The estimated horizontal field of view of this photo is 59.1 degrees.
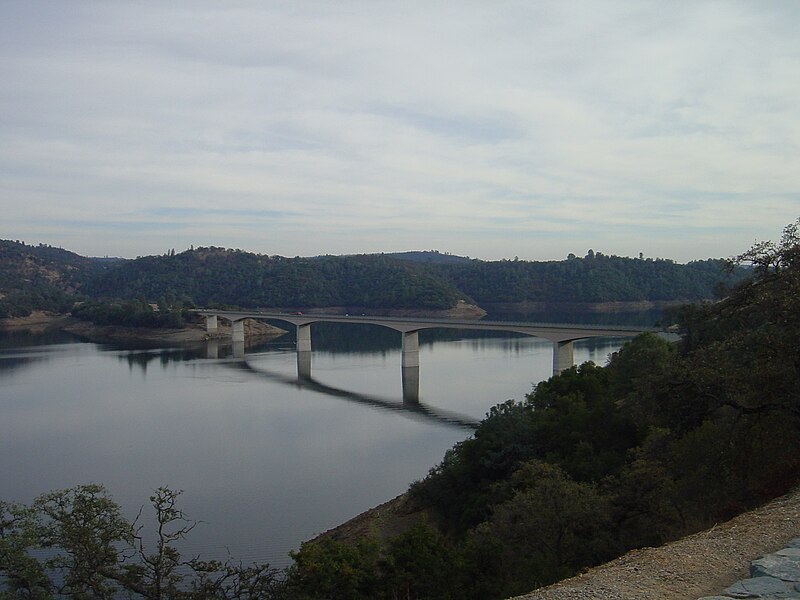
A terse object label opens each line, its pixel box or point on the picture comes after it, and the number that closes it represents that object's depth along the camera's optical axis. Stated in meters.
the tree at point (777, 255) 9.49
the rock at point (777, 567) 5.20
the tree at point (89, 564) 9.48
